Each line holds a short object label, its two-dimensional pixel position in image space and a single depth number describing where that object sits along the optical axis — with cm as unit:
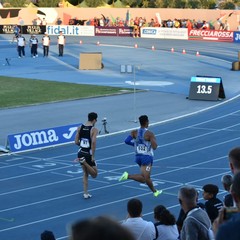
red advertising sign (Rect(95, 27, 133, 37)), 7038
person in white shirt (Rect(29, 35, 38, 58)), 4685
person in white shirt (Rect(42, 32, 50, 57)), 4628
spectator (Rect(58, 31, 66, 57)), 4682
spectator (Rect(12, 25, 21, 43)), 5538
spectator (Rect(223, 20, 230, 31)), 6911
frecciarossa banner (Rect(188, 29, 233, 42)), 6338
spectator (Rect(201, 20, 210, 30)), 6711
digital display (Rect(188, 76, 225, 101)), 2977
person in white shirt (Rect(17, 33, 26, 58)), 4694
